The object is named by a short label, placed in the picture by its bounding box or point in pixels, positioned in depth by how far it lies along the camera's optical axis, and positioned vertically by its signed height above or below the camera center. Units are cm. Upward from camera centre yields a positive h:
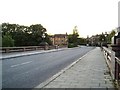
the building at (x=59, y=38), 7970 +375
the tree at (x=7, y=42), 2105 +30
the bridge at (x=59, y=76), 421 -155
